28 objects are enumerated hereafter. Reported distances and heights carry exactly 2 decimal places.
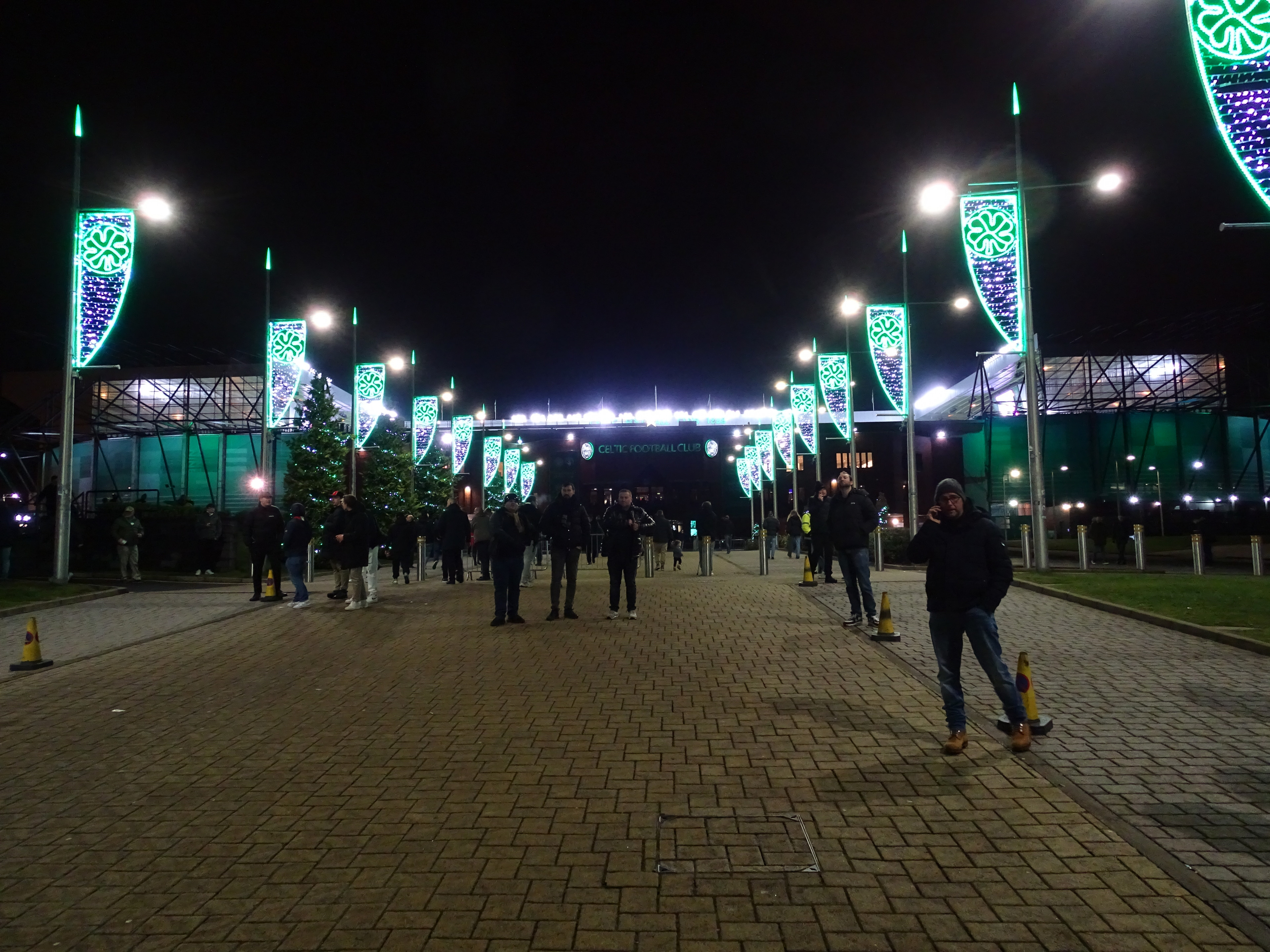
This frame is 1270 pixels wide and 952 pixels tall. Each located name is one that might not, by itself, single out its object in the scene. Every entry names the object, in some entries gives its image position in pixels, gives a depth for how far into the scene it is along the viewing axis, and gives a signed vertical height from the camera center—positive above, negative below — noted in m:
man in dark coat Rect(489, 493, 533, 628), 11.26 -0.43
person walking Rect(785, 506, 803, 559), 27.83 -0.50
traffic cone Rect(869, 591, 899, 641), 9.70 -1.29
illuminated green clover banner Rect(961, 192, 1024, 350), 15.95 +4.89
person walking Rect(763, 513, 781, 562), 27.56 -0.37
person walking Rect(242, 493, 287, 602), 13.81 +0.01
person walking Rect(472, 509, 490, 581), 19.09 -0.31
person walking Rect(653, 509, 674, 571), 22.00 -0.40
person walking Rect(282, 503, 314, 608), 13.67 -0.32
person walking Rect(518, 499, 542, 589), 11.72 +0.06
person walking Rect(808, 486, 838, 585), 13.96 -0.25
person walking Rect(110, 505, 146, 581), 18.19 -0.13
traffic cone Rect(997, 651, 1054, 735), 5.88 -1.31
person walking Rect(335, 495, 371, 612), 13.45 -0.28
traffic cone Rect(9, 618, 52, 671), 8.60 -1.23
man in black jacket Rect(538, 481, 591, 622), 11.66 -0.15
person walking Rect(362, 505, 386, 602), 13.80 -0.46
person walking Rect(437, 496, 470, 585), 18.25 -0.28
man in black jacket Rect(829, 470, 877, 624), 10.51 -0.18
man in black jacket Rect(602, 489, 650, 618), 11.70 -0.32
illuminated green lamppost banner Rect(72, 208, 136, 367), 15.23 +4.80
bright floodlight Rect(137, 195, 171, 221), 14.91 +5.79
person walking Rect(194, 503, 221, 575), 20.39 -0.16
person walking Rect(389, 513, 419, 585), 19.48 -0.35
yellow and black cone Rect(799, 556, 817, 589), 16.33 -1.16
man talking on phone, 5.65 -0.55
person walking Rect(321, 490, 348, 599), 13.52 -0.13
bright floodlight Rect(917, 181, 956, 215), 16.23 +6.18
